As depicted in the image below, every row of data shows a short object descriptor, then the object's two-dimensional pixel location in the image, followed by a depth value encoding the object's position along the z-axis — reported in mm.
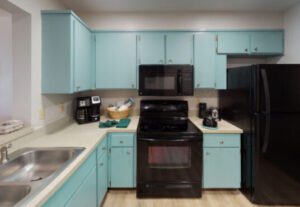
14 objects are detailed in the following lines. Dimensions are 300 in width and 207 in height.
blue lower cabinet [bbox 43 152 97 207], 1220
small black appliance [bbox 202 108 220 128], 2713
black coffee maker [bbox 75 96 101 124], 2936
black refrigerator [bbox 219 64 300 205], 2326
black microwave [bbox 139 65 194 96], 2912
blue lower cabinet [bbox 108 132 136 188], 2633
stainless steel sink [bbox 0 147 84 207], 1222
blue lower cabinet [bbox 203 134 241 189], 2639
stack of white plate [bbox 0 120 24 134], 1819
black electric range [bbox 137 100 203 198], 2541
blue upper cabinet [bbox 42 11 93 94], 2229
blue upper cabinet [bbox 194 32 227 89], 3053
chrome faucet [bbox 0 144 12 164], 1539
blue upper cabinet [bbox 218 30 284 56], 3061
